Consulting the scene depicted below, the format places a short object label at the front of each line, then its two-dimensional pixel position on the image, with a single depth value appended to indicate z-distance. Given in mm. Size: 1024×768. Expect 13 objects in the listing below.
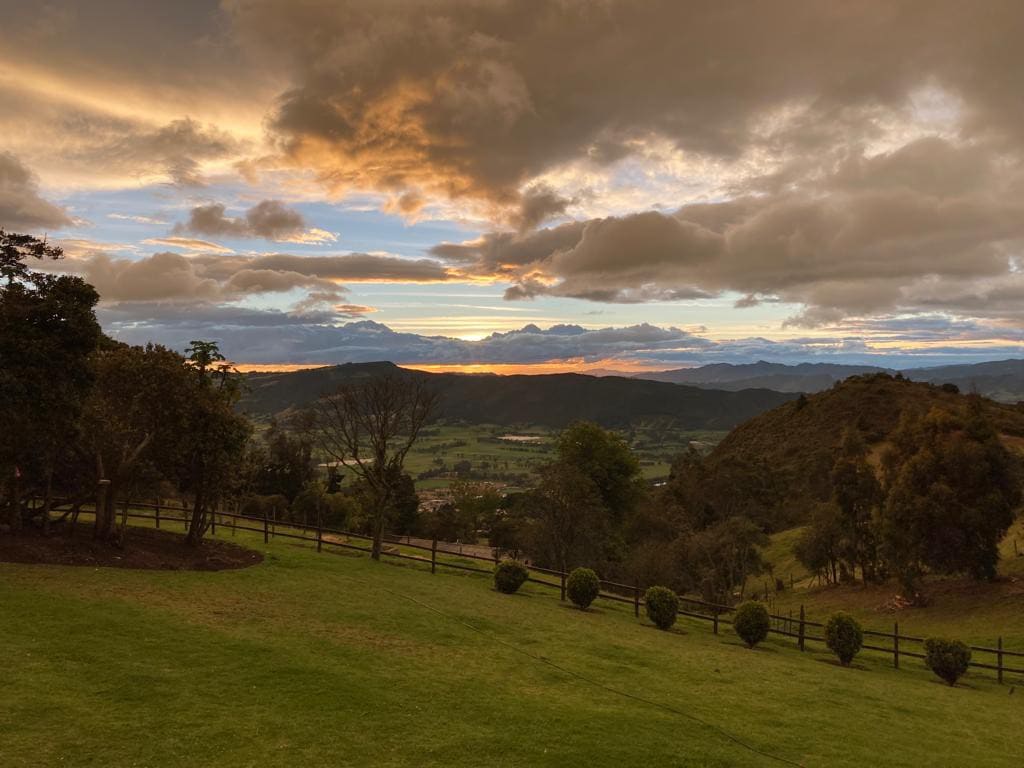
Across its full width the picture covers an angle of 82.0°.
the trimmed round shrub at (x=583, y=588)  27719
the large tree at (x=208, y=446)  25891
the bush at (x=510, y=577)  29203
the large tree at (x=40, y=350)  19406
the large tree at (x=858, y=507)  42875
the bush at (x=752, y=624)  25141
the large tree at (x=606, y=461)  61125
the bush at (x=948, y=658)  22906
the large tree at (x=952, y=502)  35156
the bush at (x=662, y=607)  26234
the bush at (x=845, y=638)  24203
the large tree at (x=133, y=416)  24031
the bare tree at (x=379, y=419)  33438
